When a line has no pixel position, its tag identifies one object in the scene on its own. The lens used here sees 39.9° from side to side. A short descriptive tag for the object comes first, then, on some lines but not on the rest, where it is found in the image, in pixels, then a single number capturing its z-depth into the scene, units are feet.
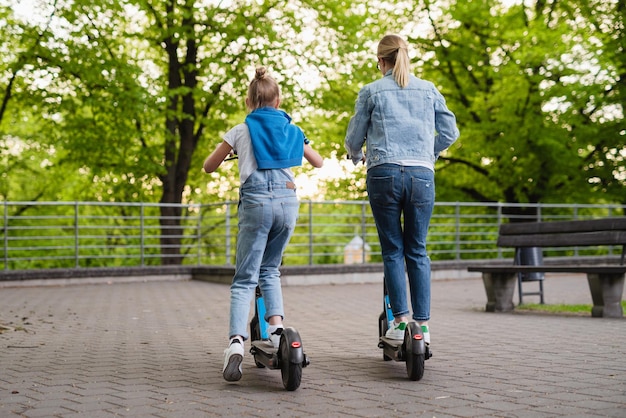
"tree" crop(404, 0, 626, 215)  68.49
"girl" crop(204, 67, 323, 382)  16.52
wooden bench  29.07
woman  17.25
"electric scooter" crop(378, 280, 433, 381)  15.97
